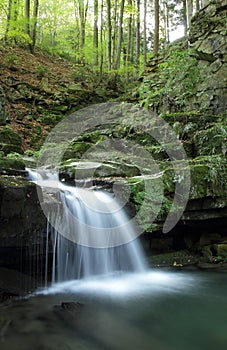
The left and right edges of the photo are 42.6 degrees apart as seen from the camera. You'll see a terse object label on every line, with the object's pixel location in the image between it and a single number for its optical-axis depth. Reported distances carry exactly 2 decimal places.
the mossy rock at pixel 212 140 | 7.99
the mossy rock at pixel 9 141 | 9.57
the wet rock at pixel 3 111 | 10.85
